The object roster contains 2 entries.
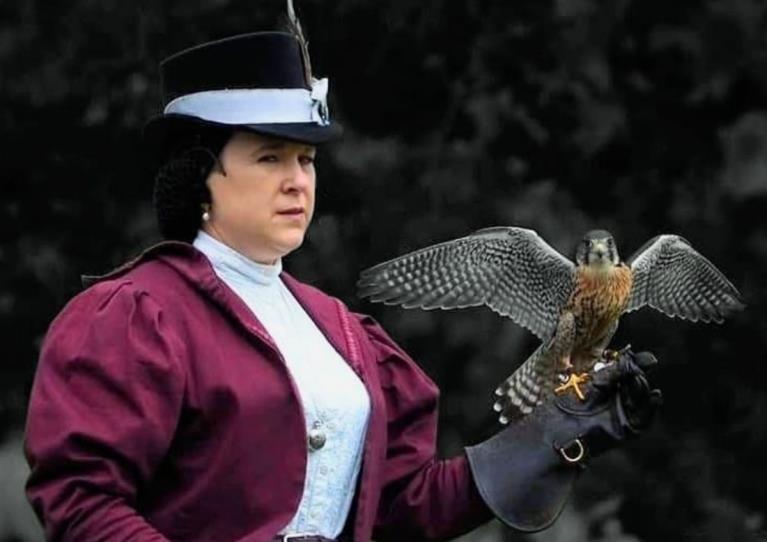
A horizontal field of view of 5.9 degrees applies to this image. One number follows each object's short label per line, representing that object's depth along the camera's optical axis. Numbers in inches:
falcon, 436.9
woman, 363.9
